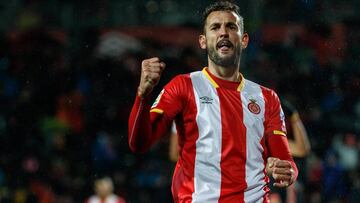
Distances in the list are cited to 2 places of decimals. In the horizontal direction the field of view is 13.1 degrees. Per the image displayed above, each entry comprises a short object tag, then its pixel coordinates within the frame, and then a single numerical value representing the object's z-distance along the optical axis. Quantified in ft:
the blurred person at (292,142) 38.78
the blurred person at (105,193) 63.26
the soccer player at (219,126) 25.02
